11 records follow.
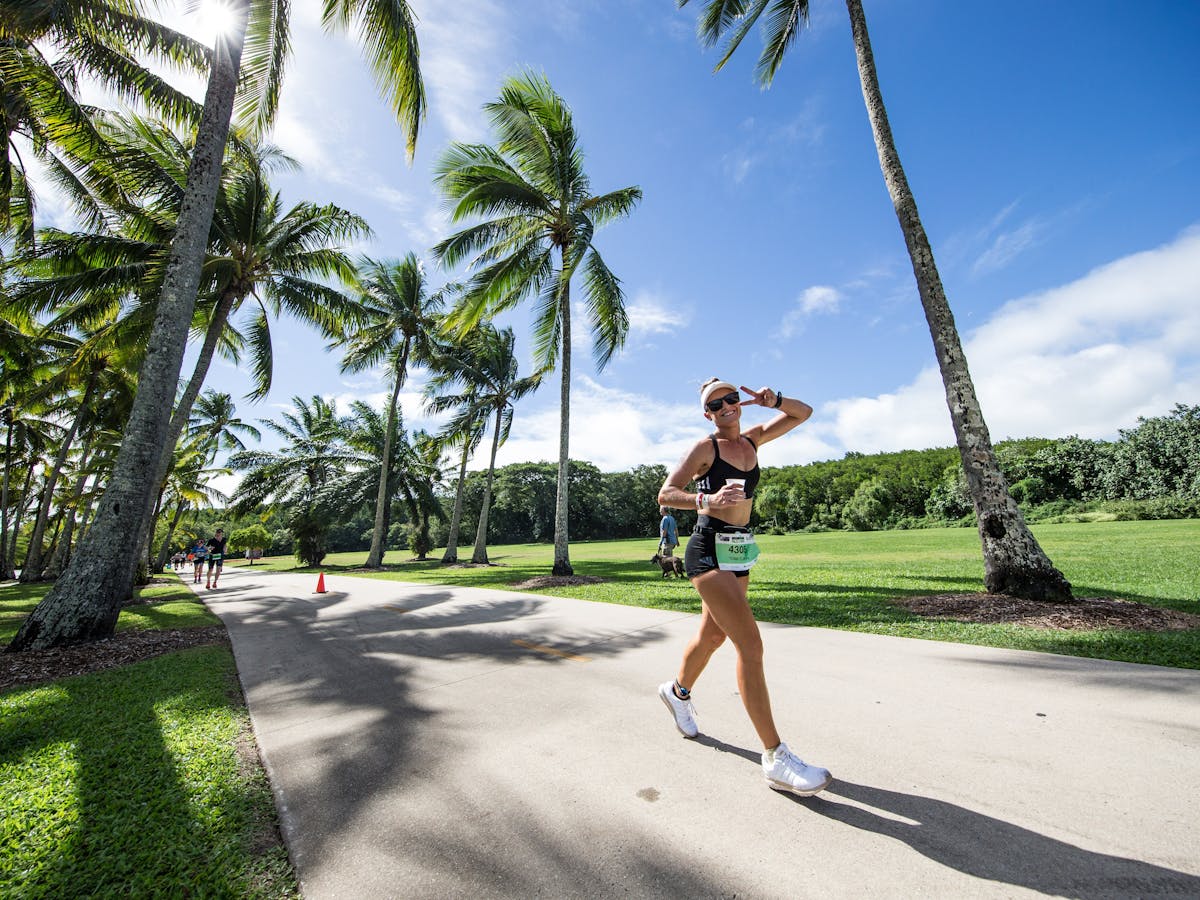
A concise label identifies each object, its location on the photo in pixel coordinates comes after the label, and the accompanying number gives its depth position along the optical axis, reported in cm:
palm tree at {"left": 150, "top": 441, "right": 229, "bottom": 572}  2219
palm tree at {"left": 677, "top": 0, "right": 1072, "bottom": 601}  612
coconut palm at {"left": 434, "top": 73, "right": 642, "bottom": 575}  1227
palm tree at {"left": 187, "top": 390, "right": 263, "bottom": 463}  2802
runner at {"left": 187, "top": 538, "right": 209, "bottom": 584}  1981
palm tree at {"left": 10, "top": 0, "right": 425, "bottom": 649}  612
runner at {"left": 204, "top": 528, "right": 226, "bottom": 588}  1731
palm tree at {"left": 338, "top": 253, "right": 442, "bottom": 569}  2134
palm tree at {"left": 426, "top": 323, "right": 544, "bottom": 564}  2166
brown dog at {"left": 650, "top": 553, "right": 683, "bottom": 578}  1045
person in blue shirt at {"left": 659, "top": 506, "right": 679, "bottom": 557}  1136
